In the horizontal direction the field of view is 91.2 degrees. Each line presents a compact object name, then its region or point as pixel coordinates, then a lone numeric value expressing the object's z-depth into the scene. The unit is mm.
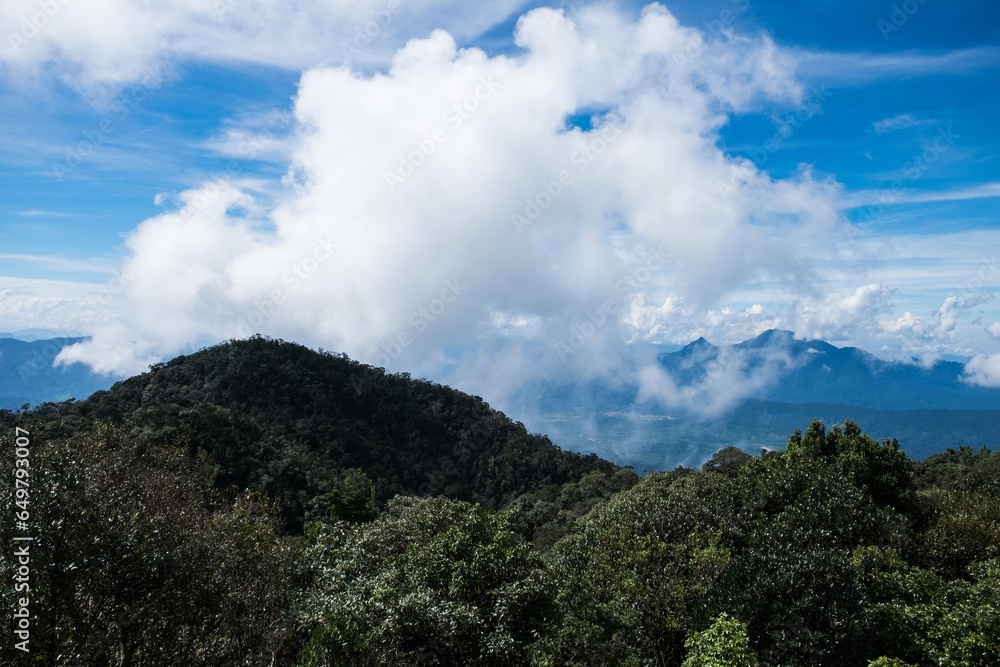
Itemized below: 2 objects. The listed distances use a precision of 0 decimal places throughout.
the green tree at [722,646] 11336
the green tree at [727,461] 57384
